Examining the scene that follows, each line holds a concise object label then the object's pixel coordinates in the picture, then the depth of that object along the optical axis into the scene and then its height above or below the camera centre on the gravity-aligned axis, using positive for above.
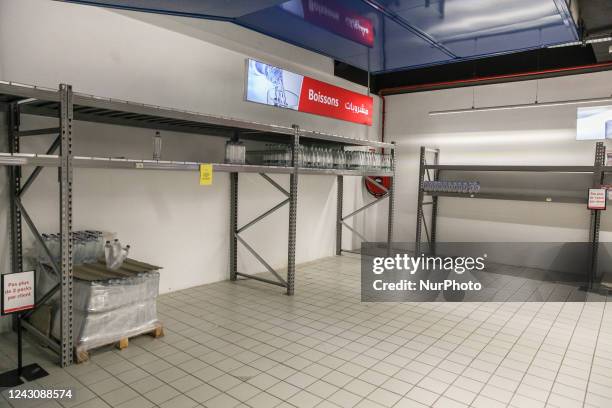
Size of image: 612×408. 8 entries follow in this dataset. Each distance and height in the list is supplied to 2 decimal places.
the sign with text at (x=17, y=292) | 2.46 -0.73
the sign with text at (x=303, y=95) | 4.87 +1.15
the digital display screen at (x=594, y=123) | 5.76 +0.90
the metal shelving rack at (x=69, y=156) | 2.70 +0.13
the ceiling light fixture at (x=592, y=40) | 4.03 +1.46
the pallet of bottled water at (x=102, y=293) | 2.98 -0.91
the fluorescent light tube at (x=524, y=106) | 5.67 +1.18
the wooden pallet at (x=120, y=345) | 2.90 -1.29
